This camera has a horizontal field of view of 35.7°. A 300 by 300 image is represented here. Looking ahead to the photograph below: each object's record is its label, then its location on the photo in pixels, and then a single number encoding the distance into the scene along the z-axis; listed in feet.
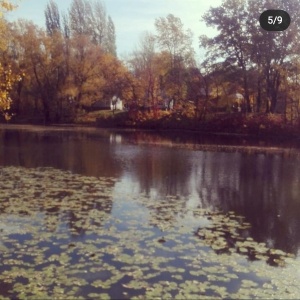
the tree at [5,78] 48.24
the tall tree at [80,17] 210.59
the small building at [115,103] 196.66
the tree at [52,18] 219.41
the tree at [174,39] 174.29
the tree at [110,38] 223.92
